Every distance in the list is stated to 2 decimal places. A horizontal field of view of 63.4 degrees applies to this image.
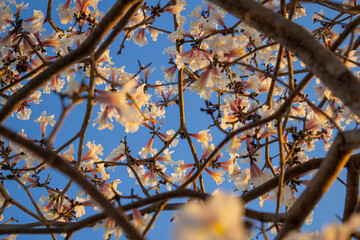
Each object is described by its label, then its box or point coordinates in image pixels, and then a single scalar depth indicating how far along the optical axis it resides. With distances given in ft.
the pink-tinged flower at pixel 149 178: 9.57
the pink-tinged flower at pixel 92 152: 9.27
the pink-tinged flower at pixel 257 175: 7.08
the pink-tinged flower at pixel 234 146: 6.34
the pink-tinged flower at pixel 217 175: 8.99
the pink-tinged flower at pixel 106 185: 7.90
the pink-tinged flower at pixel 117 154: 9.61
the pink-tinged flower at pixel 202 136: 9.37
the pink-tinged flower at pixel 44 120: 9.11
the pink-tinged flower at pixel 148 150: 10.07
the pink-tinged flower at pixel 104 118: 8.24
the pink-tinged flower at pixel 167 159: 9.71
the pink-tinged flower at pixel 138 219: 4.61
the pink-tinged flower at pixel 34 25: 8.16
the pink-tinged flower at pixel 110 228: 4.32
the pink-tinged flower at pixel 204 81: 6.70
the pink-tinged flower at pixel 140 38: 11.29
